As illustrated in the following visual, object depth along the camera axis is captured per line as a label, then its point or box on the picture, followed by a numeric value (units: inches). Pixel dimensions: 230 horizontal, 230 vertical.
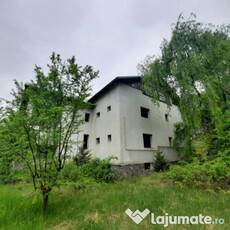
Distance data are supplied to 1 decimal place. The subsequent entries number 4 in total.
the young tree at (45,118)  127.8
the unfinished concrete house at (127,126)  377.4
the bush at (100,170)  302.0
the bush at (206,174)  198.5
